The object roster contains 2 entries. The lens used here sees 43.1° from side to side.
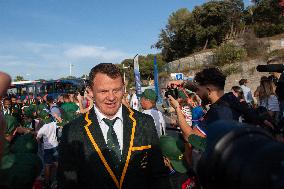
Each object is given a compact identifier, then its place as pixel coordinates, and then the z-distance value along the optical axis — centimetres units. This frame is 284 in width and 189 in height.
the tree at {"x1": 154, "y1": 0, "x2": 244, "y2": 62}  4034
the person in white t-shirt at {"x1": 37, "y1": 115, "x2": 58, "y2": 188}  745
